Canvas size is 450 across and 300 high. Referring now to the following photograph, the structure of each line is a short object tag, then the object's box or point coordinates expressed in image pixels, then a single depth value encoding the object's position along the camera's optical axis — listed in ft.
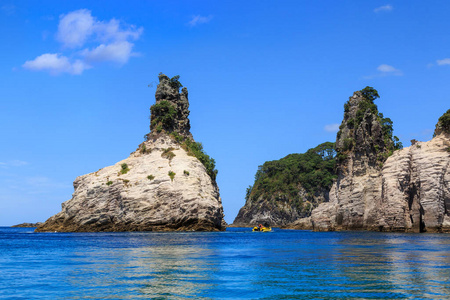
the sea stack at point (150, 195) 248.73
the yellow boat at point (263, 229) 316.03
